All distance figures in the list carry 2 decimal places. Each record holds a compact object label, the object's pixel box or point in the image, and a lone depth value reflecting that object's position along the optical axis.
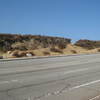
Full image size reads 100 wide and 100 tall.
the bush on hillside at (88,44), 61.84
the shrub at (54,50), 42.59
